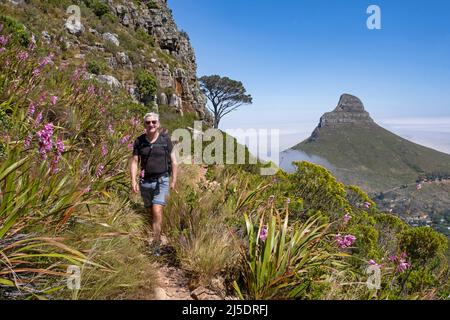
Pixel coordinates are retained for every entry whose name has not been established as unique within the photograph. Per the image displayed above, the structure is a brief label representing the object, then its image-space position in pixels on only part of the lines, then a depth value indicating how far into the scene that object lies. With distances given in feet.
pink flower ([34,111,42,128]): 11.01
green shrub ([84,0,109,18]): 69.45
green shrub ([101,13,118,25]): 66.40
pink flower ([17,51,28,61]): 17.46
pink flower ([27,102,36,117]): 12.34
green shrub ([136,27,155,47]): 76.75
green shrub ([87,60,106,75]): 40.04
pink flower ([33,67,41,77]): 17.02
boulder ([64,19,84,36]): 48.68
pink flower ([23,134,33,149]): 9.36
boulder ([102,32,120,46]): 57.67
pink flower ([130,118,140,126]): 21.28
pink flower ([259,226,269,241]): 10.07
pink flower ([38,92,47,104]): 14.20
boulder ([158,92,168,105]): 55.84
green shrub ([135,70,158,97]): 49.65
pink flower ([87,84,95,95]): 21.53
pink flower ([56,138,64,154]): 9.07
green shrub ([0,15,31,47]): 24.76
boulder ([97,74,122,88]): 38.52
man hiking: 12.08
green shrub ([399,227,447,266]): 17.37
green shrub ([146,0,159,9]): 97.96
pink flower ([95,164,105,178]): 11.60
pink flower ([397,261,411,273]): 10.25
